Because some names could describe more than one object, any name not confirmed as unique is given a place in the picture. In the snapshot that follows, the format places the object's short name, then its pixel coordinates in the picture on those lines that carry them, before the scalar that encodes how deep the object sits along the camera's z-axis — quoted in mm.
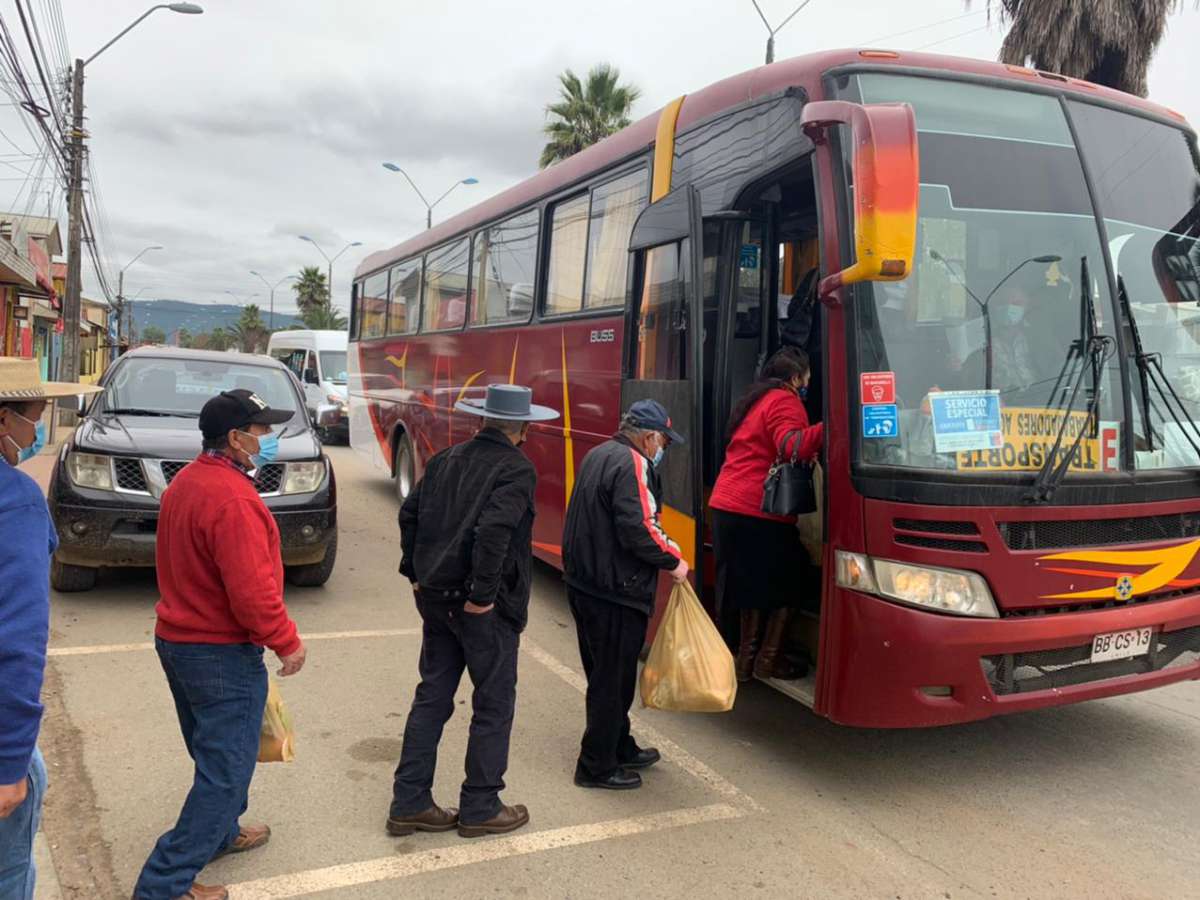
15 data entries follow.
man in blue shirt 1883
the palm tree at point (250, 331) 77812
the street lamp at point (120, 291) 51812
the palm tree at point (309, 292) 70062
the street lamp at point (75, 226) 17281
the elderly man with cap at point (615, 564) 3826
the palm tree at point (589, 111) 25109
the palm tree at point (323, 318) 63844
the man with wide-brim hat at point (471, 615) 3449
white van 19841
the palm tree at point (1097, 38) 13320
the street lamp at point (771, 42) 13500
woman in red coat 4363
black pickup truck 6078
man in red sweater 2895
